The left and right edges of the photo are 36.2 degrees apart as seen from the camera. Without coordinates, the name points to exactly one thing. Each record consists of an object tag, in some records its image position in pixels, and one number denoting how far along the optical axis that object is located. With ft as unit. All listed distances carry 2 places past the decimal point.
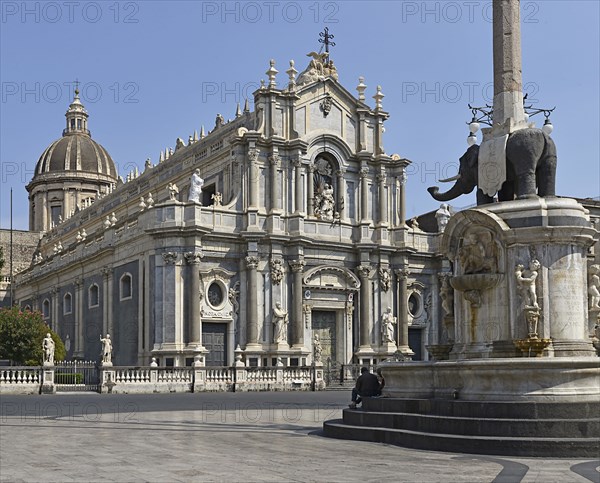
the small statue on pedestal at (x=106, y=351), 134.72
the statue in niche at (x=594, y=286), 56.75
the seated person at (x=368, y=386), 62.13
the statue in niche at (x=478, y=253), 56.70
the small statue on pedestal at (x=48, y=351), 132.16
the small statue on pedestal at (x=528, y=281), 54.39
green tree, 164.86
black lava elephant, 58.85
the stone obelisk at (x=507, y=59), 61.93
